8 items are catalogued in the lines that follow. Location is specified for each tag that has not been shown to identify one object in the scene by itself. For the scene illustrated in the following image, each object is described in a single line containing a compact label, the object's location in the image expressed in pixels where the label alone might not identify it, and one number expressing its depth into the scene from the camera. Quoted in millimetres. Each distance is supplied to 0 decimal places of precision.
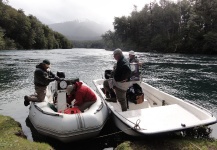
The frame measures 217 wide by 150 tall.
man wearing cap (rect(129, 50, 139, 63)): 7839
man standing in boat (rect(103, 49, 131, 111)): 5624
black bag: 6543
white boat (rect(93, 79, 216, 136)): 4685
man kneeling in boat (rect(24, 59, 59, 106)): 6265
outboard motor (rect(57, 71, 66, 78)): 6872
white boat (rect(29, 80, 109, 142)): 4989
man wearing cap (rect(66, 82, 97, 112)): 5652
